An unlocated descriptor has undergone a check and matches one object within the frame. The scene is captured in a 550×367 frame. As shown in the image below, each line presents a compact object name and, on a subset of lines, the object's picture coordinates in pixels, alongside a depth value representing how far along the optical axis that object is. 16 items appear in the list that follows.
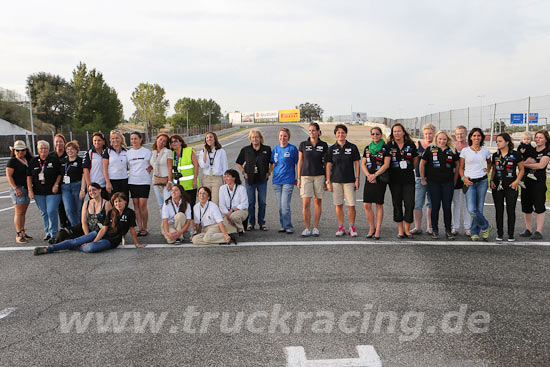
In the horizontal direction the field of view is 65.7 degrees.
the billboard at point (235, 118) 159.12
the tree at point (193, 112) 114.00
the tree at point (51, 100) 63.94
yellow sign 141.50
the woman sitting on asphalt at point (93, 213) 6.68
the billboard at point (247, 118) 157.25
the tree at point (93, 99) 70.50
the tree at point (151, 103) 87.06
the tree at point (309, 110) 170.62
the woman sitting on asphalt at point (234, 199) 7.26
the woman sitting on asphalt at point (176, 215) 6.87
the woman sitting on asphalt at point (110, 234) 6.40
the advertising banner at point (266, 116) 153.00
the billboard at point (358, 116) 111.09
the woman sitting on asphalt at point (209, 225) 6.81
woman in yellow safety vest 7.36
